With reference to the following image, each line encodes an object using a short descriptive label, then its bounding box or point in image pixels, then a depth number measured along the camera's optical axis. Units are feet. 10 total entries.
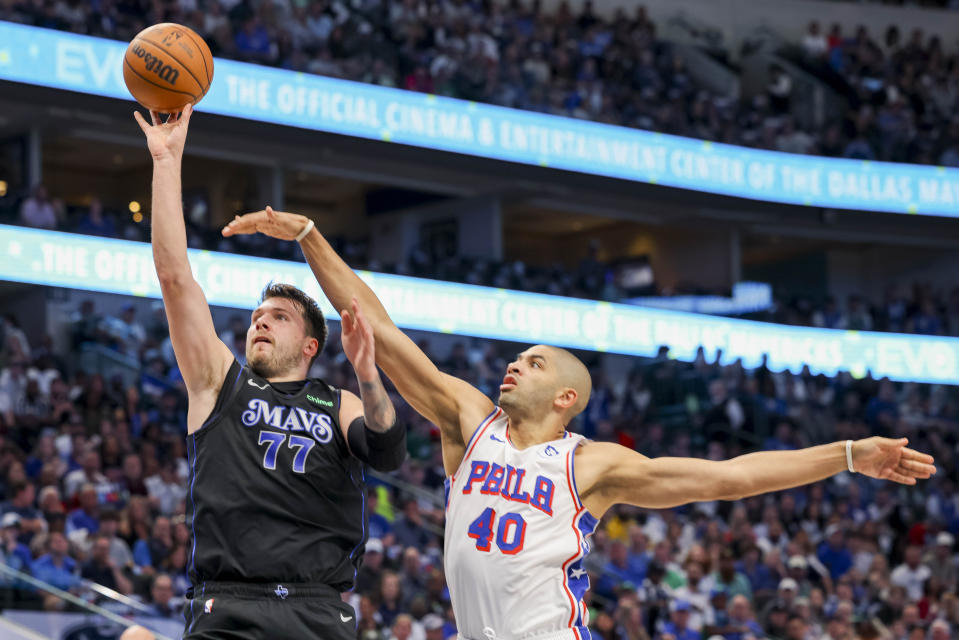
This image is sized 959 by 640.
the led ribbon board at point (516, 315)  62.64
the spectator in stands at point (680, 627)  44.06
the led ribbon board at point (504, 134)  64.69
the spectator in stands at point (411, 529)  47.53
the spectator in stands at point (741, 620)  44.56
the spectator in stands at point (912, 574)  54.34
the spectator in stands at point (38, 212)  62.03
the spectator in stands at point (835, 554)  55.58
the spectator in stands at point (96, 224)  63.46
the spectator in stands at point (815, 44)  100.56
